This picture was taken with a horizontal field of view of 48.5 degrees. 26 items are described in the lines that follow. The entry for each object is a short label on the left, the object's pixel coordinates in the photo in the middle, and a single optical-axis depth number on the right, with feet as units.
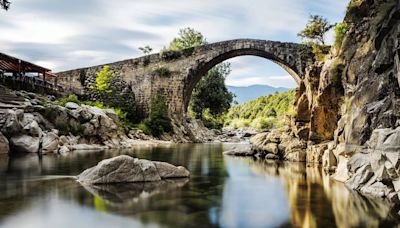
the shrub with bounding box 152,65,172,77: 137.80
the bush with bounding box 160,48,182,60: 137.80
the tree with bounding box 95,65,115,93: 138.01
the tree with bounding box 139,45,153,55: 160.97
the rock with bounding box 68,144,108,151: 86.27
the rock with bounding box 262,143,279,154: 78.09
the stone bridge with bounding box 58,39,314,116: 125.29
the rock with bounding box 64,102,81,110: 97.96
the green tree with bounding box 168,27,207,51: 182.19
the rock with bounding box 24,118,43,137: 75.77
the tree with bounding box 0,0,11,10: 67.87
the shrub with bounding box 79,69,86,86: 145.48
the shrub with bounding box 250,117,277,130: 219.98
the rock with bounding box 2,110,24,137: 72.43
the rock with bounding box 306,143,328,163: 65.57
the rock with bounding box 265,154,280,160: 77.05
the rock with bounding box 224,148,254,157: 84.53
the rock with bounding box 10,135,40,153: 73.72
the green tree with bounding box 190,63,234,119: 177.88
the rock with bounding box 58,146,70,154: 78.64
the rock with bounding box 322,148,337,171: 56.80
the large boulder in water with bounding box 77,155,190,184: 42.91
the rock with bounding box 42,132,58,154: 76.35
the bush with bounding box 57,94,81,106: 104.83
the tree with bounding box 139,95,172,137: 128.47
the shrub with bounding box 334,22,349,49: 66.50
